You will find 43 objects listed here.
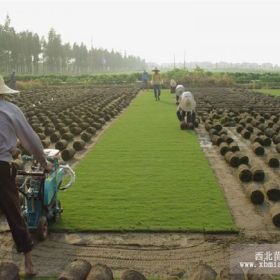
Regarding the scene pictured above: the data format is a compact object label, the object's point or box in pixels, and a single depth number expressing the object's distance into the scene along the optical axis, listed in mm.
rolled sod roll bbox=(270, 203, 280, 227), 6164
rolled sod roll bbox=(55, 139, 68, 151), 11406
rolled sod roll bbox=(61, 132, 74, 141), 12953
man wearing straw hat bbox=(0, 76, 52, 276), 4344
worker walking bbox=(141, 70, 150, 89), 38181
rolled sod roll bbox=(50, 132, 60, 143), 12806
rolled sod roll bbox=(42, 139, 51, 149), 11547
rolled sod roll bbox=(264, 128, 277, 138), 13412
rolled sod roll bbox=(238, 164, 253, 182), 8438
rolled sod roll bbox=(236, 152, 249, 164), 9602
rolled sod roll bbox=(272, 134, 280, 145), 12439
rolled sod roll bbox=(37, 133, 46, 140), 12547
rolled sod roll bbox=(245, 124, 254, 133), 14509
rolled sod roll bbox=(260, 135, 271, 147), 12398
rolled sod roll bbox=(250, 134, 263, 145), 12430
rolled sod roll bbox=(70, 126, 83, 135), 14303
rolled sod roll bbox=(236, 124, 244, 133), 14672
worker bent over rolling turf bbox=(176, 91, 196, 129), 14820
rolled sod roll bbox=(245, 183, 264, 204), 7094
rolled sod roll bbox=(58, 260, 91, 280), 4289
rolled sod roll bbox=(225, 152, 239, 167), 9609
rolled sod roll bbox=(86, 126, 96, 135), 14380
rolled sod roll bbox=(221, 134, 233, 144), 11907
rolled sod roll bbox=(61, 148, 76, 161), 10430
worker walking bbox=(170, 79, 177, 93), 33525
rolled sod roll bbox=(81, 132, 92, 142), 13051
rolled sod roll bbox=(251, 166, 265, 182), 8523
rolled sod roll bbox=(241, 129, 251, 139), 13549
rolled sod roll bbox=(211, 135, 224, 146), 12141
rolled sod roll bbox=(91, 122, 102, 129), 15648
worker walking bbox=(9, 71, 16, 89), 32406
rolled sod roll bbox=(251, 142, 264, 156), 11156
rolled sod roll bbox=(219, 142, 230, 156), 10830
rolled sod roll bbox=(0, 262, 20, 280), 4297
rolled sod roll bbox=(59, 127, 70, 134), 13837
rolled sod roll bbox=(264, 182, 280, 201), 7331
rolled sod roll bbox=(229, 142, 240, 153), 10752
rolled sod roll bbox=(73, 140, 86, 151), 11688
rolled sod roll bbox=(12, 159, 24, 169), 7983
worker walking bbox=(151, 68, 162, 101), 26656
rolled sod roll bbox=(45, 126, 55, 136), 13716
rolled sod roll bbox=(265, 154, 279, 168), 9797
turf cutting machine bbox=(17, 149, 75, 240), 5410
